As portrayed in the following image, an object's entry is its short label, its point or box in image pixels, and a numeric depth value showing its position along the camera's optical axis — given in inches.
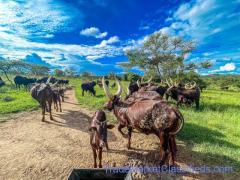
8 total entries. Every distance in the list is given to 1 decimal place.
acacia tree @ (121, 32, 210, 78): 615.7
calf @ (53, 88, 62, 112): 328.9
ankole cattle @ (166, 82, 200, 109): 394.4
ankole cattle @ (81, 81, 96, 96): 547.5
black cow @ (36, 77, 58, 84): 708.8
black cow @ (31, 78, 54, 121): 276.1
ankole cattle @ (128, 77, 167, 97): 367.1
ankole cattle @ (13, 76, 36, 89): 741.7
